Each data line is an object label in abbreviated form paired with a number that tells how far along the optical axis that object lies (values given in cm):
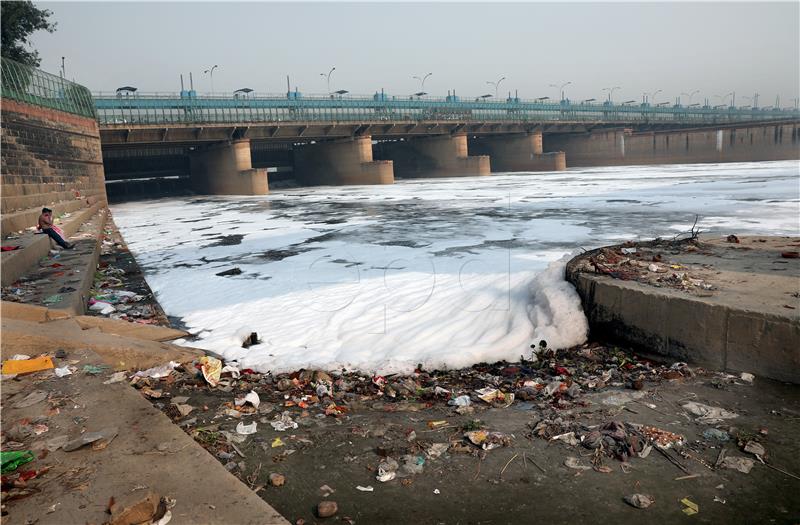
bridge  4488
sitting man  1327
